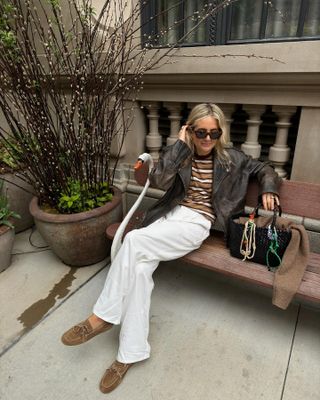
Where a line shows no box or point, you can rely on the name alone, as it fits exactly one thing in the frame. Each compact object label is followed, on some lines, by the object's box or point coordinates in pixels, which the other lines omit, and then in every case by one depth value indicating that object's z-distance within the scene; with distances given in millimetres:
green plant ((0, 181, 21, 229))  2623
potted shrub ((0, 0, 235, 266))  2355
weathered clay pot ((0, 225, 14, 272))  2594
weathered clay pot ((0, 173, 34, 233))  3084
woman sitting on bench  1802
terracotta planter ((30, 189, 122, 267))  2461
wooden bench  1823
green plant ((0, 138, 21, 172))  2989
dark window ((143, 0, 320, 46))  2271
